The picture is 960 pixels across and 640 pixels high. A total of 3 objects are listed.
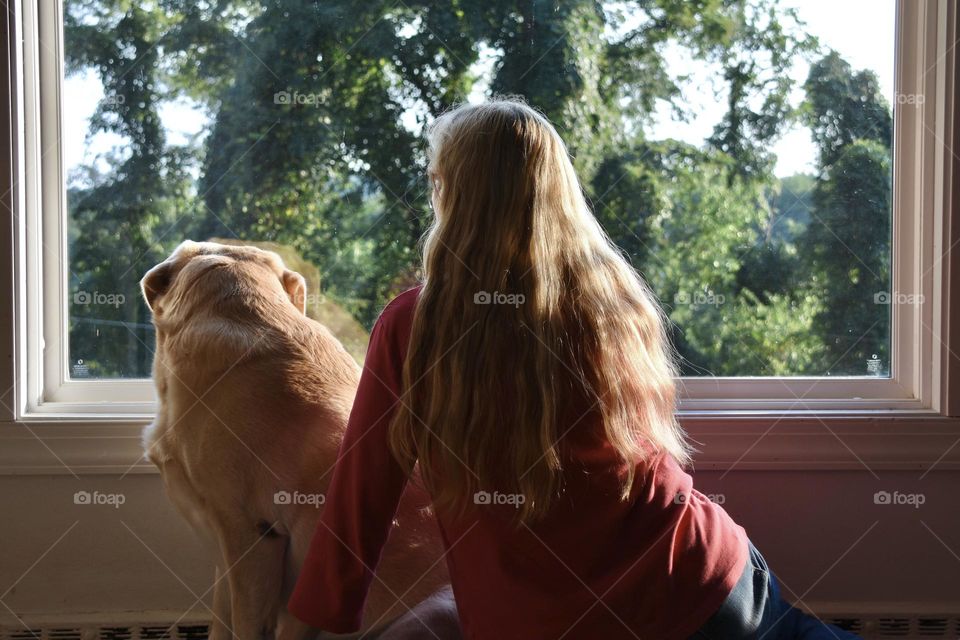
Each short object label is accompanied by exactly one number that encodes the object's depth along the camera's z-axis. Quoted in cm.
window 200
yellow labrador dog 137
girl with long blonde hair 121
